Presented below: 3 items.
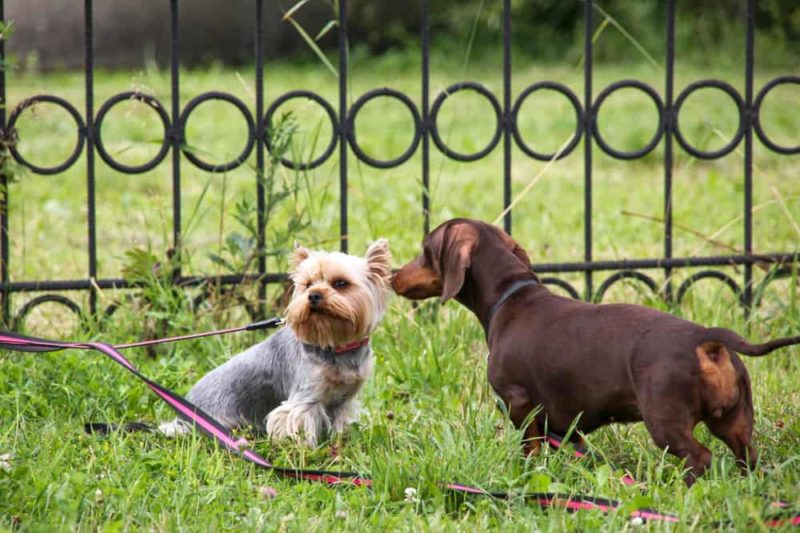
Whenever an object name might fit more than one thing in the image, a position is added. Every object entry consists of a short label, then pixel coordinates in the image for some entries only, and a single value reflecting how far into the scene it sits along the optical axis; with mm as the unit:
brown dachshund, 5648
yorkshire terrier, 6797
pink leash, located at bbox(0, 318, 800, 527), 5652
